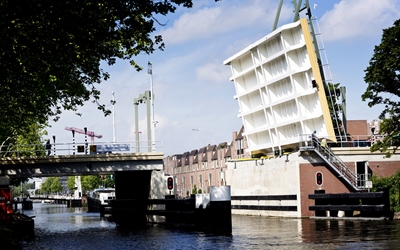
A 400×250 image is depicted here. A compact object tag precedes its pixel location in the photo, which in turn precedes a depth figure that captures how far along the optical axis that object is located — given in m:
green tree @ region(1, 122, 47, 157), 80.72
